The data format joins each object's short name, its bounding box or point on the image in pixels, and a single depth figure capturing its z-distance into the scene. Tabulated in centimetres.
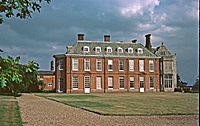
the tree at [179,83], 6431
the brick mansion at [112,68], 5159
